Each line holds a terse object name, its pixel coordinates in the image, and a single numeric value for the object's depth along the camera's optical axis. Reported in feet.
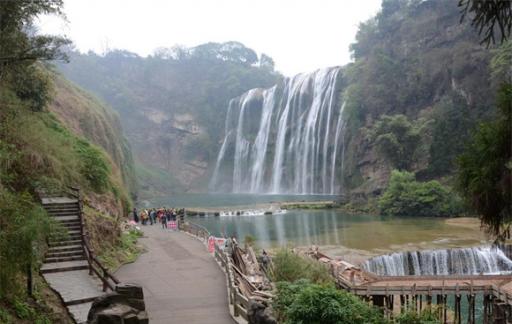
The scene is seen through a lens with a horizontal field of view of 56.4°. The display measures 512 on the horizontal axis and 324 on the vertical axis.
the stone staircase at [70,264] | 37.65
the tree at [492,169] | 24.63
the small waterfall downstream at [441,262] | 78.43
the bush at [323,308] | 34.30
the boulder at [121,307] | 25.38
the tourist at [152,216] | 106.11
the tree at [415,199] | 134.82
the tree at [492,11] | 17.97
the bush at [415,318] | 40.21
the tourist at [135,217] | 104.21
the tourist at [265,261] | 63.52
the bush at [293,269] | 55.16
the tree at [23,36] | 40.57
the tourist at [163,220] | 97.60
